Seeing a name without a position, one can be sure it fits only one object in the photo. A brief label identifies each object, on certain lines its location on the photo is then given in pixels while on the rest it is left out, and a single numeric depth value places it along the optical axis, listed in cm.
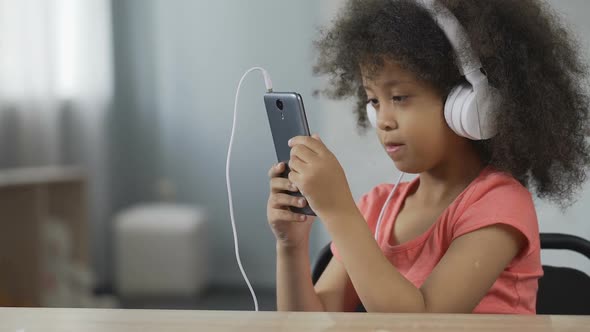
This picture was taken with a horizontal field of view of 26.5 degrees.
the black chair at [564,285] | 244
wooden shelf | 397
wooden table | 139
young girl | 191
